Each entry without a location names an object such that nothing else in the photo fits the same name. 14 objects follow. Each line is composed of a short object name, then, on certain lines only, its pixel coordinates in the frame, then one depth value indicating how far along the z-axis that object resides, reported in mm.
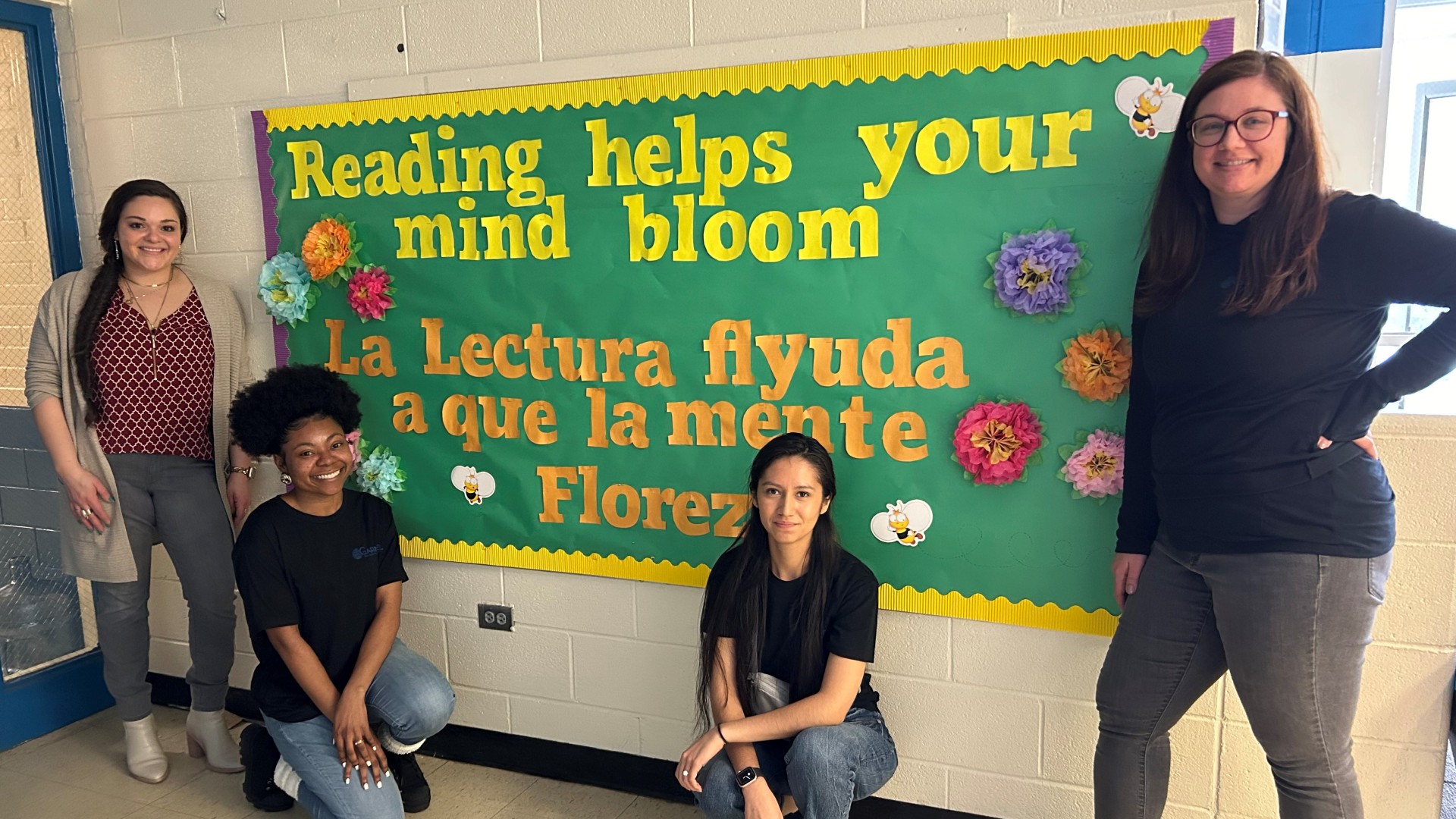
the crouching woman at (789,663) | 1788
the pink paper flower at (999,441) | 1848
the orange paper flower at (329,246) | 2391
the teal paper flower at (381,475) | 2416
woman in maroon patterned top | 2350
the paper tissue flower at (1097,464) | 1795
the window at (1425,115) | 1984
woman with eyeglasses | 1406
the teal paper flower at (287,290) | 2439
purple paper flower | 1775
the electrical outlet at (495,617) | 2412
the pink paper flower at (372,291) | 2369
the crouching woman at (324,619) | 2068
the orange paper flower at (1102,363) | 1771
